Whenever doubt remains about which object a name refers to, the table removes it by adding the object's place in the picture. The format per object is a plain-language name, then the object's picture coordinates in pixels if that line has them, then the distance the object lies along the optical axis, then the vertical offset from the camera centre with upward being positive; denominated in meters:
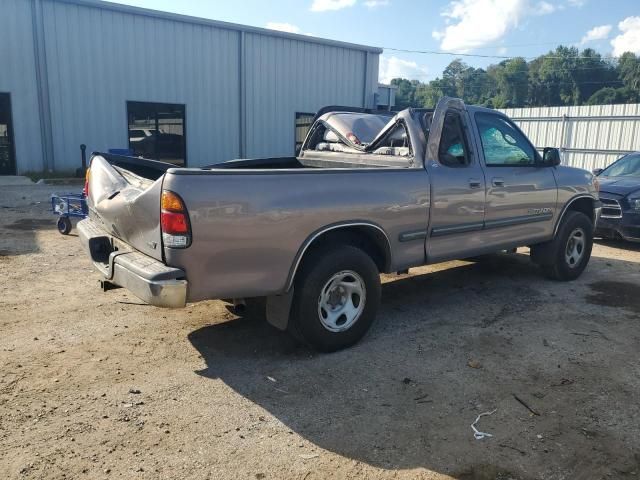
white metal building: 15.66 +1.31
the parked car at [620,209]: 8.77 -1.18
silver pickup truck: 3.54 -0.67
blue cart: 8.34 -1.36
